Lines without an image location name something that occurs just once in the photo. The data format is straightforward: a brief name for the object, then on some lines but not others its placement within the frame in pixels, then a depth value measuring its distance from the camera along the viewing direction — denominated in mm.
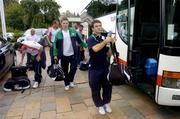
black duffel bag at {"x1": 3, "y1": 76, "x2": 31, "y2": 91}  3432
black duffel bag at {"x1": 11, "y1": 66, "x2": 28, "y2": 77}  3527
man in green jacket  3115
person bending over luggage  3378
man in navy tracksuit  2251
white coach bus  2017
